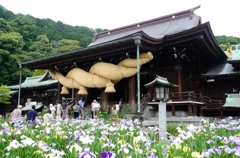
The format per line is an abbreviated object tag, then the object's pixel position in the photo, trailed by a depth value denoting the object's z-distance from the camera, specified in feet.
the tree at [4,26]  140.40
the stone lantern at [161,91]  23.15
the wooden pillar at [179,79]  45.50
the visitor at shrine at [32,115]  28.51
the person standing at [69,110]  53.95
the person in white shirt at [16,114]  29.69
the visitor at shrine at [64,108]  48.83
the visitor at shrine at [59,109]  47.93
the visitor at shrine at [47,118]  25.99
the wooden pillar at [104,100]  48.77
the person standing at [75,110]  46.90
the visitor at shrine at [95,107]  43.51
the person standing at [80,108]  46.80
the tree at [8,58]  122.93
